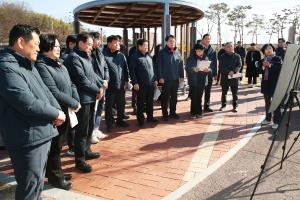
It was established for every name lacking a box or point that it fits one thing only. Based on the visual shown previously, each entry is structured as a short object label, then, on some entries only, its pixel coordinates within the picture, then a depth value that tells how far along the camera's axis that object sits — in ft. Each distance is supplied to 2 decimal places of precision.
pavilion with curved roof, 23.20
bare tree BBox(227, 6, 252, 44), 146.40
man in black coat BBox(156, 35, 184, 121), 19.71
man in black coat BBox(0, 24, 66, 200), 7.06
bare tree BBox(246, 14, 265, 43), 157.58
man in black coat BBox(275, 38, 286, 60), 31.11
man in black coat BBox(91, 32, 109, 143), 14.71
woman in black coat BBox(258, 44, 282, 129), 17.83
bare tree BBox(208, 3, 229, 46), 142.95
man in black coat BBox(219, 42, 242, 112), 22.38
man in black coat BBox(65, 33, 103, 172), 12.01
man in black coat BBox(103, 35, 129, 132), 17.25
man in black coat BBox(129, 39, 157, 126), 18.51
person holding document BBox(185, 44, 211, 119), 20.62
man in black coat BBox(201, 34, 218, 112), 21.97
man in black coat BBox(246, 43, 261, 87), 35.74
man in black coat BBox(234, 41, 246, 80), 39.10
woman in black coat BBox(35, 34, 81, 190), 9.94
